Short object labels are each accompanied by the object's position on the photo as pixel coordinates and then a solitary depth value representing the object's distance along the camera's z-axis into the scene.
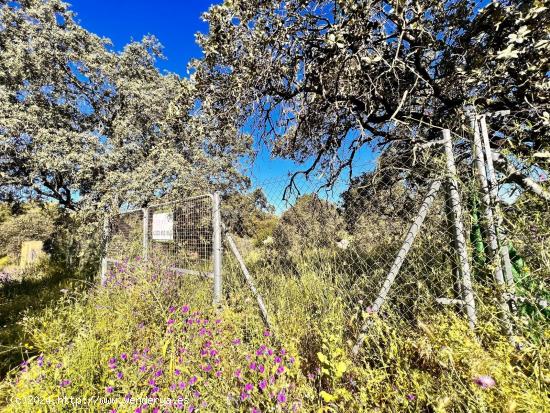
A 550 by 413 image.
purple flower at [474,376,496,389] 1.05
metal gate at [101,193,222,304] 3.49
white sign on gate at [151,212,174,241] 4.38
